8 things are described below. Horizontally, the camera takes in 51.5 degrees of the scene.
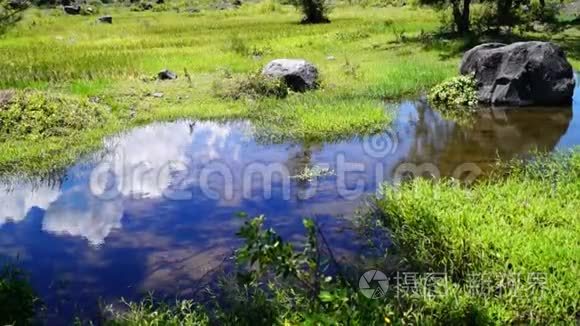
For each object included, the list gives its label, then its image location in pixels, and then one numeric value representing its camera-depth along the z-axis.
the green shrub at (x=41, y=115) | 12.89
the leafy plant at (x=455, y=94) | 15.38
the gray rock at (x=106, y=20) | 44.00
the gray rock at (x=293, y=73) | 16.69
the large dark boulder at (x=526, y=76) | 14.79
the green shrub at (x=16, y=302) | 5.45
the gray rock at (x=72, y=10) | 52.94
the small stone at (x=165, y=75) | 19.25
